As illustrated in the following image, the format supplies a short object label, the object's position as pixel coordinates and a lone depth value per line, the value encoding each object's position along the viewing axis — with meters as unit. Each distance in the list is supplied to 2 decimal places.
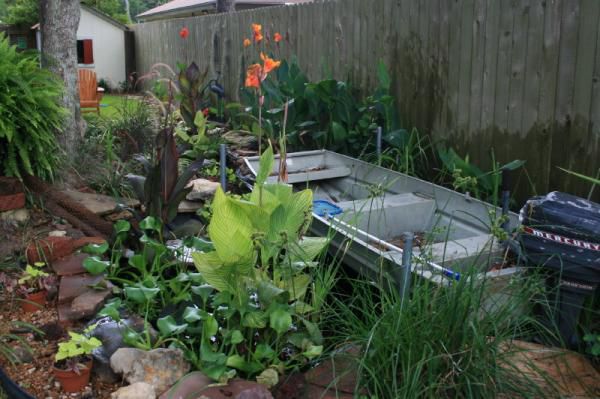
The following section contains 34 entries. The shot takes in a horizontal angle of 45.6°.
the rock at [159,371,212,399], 3.00
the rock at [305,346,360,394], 3.00
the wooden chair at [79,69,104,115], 11.59
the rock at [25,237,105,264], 4.33
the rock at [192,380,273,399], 2.93
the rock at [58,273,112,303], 3.89
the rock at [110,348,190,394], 3.12
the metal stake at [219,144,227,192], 5.43
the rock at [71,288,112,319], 3.72
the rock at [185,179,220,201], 5.66
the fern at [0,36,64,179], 4.55
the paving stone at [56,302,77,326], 3.69
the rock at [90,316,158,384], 3.26
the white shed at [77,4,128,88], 18.71
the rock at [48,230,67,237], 4.60
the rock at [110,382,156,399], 2.97
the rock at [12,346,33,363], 3.36
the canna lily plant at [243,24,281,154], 3.85
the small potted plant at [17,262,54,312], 3.91
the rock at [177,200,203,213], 5.66
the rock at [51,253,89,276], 4.16
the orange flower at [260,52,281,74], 3.83
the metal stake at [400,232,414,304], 3.23
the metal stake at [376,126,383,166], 6.10
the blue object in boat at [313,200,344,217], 4.56
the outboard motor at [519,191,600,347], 3.27
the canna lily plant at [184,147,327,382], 3.18
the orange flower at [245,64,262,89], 3.89
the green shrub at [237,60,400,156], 6.54
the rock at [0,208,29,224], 4.66
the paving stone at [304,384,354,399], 2.99
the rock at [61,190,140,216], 4.96
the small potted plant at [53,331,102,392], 3.12
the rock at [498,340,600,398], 2.86
